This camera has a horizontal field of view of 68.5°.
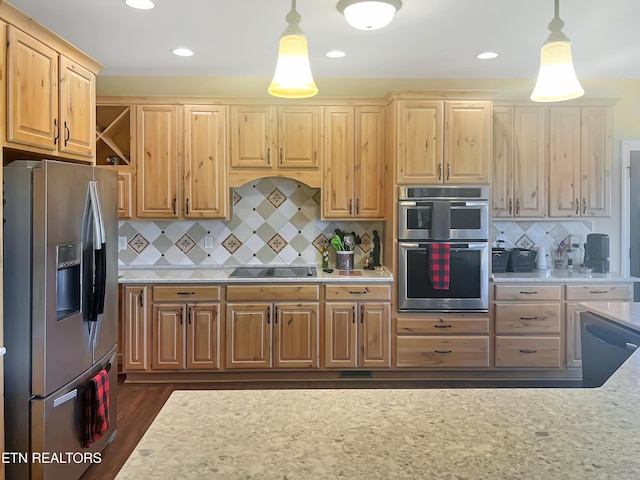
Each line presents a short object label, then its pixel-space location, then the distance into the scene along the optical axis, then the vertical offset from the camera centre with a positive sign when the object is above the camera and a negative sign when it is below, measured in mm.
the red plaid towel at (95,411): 2406 -901
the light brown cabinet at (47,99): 2074 +695
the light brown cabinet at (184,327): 3824 -730
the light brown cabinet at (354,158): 4102 +704
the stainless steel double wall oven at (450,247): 3846 -67
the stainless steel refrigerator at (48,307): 2061 -325
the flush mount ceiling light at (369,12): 1788 +875
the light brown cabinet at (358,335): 3869 -799
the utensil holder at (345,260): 4297 -198
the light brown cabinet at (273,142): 4074 +837
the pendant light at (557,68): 1698 +622
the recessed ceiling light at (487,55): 3691 +1463
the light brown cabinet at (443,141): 3877 +808
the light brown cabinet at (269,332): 3848 -772
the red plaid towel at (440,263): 3805 -197
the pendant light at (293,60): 1801 +687
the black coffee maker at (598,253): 4121 -119
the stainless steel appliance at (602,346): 2395 -574
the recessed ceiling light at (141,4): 2760 +1393
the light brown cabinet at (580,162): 4109 +678
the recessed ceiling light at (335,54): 3648 +1455
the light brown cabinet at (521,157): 4102 +719
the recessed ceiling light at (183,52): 3621 +1456
